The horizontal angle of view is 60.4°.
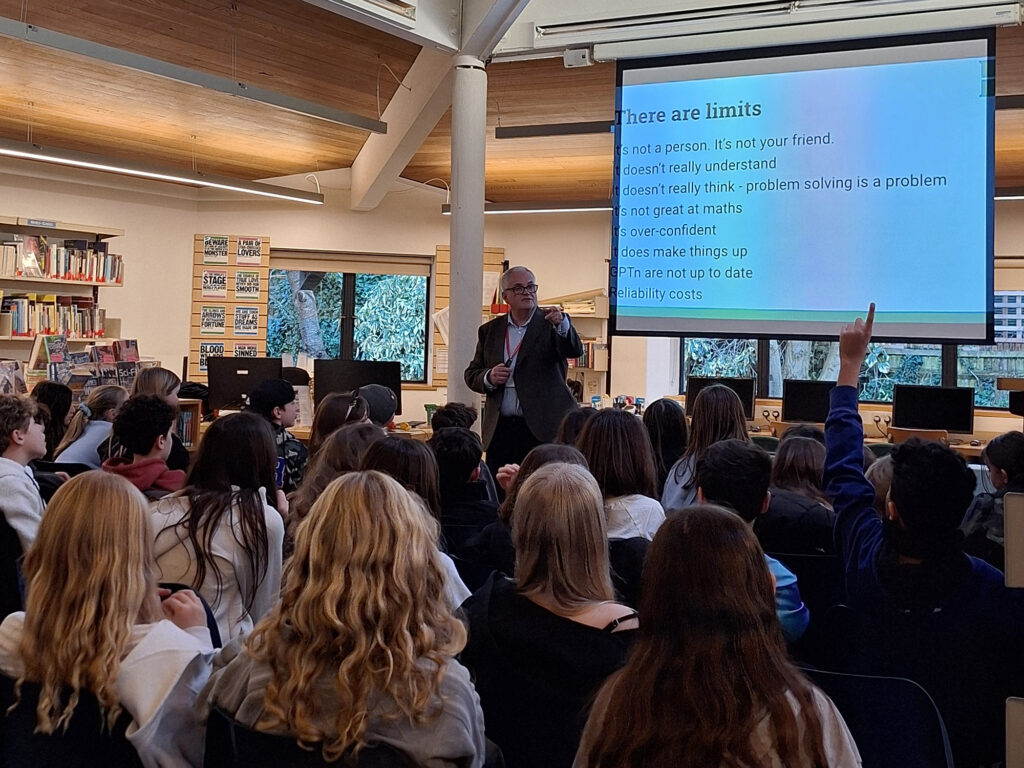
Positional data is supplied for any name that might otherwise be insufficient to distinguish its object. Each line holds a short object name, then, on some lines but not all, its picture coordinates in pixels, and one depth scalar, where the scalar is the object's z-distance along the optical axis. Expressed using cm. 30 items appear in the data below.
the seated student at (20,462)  240
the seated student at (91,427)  351
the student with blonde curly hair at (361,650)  130
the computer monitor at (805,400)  745
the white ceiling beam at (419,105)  471
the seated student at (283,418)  384
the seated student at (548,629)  151
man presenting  374
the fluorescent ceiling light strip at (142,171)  648
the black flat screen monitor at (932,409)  705
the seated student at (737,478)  215
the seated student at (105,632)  141
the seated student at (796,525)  252
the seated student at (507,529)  226
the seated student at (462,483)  266
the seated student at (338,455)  270
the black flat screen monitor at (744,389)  751
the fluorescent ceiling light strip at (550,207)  834
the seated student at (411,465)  239
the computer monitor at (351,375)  643
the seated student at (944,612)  163
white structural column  500
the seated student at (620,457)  254
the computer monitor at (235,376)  644
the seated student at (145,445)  258
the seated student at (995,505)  243
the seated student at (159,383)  417
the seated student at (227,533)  210
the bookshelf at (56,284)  726
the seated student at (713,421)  322
